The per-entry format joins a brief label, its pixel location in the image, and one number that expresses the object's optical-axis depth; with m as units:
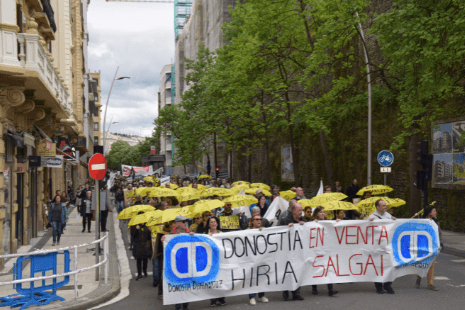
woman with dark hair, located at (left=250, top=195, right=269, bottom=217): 13.30
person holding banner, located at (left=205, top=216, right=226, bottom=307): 8.68
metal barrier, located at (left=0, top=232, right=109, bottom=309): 8.20
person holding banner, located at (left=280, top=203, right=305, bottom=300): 8.85
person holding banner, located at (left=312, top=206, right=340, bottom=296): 9.09
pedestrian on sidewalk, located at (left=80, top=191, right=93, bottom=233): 19.84
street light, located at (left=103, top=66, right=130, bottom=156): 37.78
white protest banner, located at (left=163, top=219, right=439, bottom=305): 8.37
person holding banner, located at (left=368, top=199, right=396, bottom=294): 9.58
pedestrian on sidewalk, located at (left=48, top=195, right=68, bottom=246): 16.36
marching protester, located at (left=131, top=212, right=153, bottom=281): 11.03
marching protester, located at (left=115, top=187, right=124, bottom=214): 27.03
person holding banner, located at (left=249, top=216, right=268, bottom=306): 8.62
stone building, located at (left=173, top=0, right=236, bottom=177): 56.72
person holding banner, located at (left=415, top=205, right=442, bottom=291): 9.38
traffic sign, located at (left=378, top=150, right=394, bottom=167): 19.84
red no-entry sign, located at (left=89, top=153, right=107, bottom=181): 11.43
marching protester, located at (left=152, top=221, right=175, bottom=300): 9.45
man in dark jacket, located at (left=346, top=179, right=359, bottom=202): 21.49
